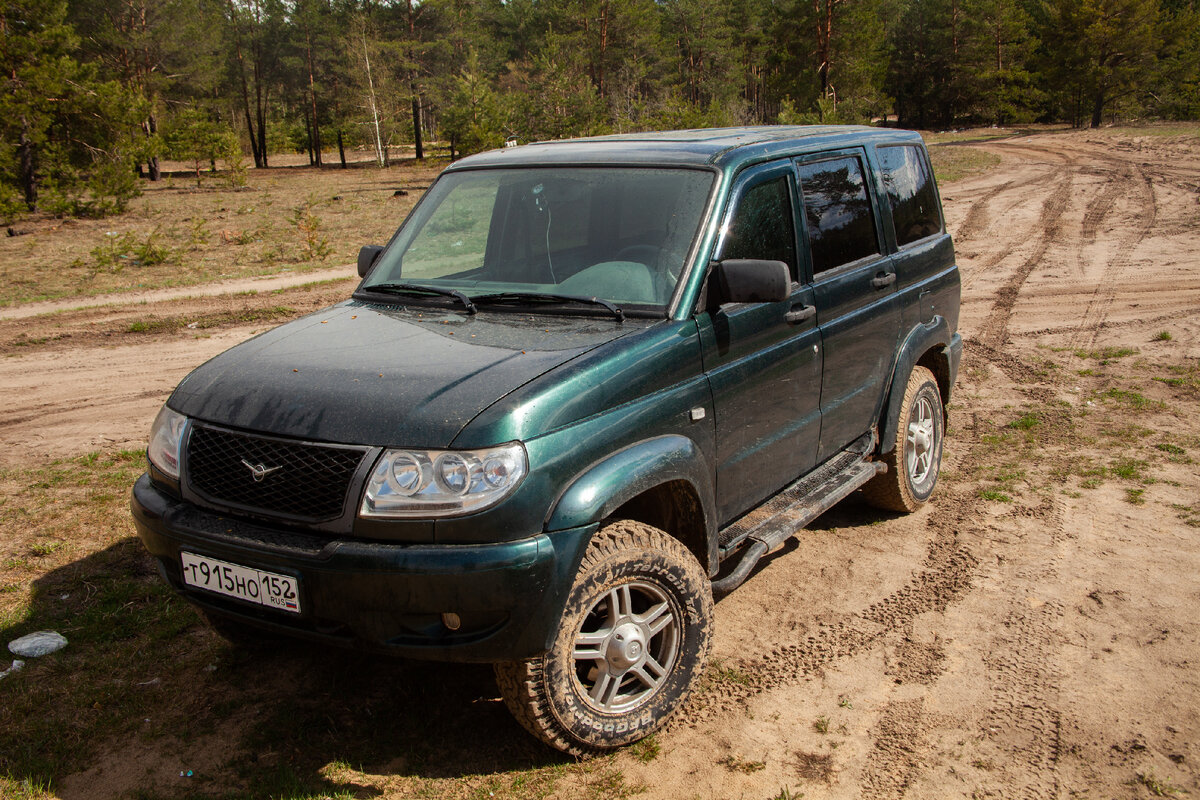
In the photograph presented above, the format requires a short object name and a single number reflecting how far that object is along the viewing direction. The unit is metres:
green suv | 2.74
